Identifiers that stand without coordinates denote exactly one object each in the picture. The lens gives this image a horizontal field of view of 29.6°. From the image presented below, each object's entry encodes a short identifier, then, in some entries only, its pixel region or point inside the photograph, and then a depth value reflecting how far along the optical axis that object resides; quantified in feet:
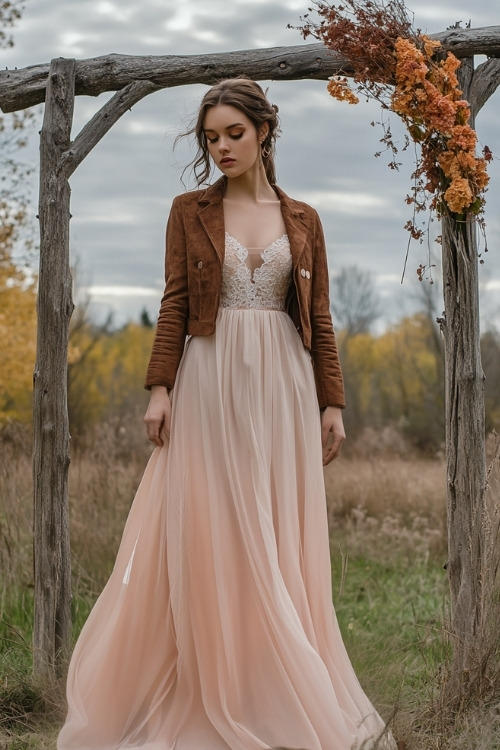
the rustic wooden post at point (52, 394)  13.71
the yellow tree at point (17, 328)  33.68
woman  10.76
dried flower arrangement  12.10
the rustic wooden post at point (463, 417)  12.78
